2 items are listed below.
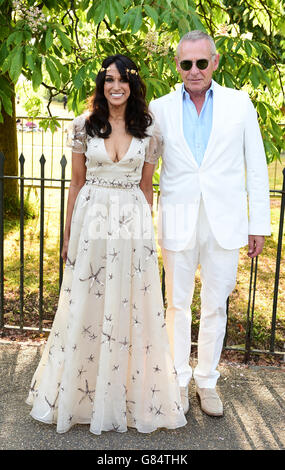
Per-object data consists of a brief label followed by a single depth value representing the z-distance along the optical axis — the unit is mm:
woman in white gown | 2953
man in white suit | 3053
